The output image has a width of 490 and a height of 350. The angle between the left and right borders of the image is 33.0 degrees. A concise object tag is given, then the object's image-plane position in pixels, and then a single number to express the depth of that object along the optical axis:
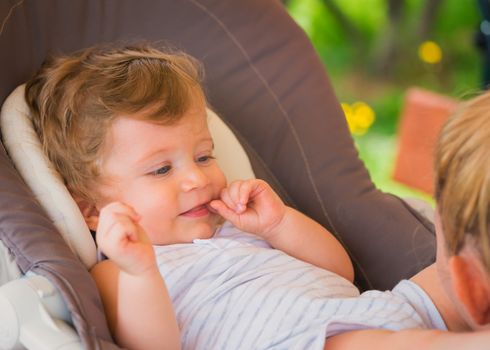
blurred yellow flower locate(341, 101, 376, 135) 3.32
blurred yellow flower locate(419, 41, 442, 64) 3.44
